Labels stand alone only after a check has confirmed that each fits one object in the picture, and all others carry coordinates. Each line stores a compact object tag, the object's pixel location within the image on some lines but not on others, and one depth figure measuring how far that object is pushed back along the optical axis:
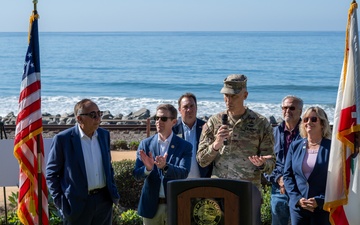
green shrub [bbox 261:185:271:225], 8.38
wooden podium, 4.39
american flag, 6.88
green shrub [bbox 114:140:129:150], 16.47
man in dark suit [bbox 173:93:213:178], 7.64
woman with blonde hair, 6.56
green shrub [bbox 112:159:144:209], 9.69
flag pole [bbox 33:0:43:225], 6.83
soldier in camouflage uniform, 6.68
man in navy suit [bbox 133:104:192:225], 6.61
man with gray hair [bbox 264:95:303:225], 7.22
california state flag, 6.32
